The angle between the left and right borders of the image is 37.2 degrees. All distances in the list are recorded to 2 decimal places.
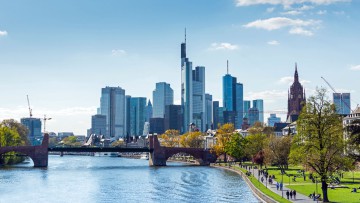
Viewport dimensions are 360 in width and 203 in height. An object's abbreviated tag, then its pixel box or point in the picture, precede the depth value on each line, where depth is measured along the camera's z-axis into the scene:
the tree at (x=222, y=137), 180.38
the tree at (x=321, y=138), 69.50
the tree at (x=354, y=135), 72.75
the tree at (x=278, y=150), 126.06
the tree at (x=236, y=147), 162.75
